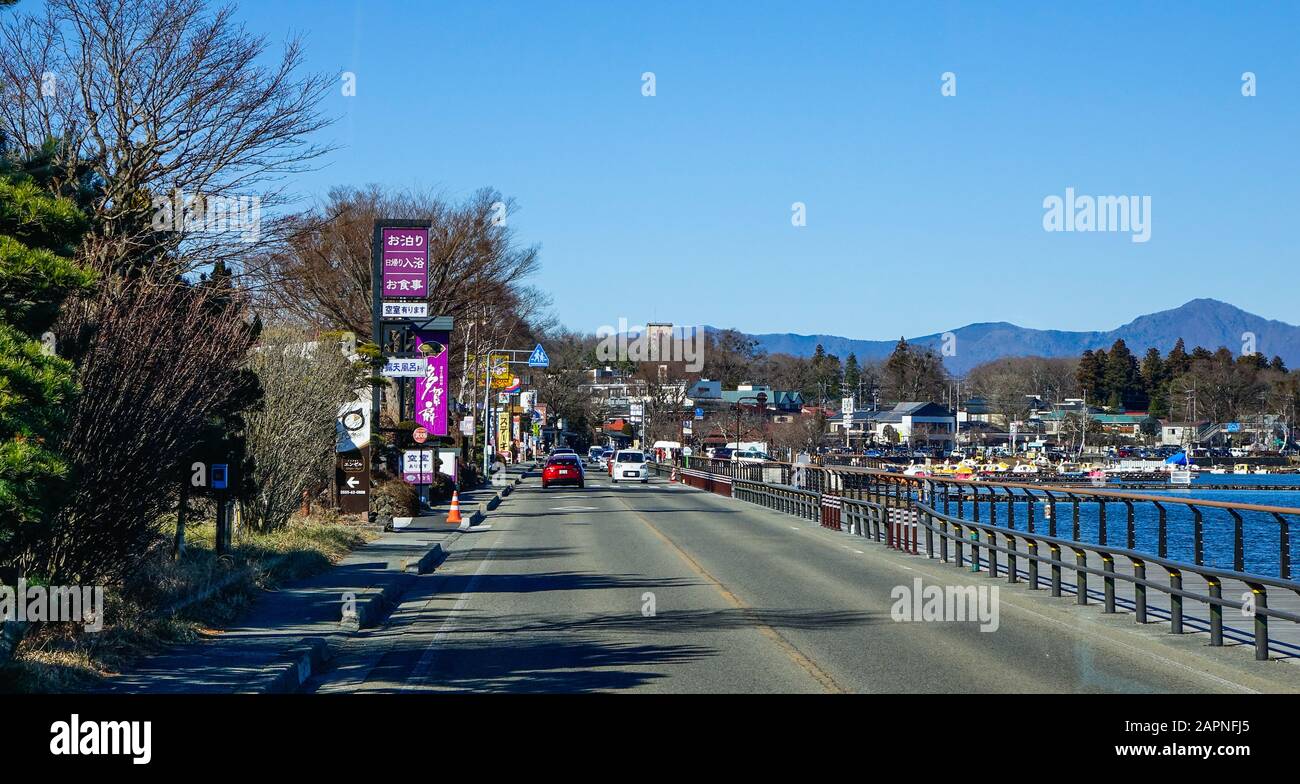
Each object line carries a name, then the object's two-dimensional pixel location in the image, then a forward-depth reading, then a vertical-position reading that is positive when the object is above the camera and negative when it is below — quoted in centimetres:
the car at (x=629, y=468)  6975 -276
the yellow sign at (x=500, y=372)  6594 +220
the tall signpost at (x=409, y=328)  3131 +249
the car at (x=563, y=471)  6006 -252
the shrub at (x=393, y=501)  3115 -201
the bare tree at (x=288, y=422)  2303 -9
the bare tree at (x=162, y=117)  2086 +500
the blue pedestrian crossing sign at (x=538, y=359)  6575 +284
